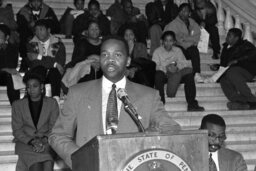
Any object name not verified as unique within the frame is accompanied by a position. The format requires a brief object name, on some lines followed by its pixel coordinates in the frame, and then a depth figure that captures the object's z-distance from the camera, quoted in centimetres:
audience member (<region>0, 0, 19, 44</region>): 1160
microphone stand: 370
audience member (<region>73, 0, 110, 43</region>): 1170
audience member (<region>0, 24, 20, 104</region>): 979
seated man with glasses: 571
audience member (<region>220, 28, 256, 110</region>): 1075
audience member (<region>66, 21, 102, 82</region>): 1002
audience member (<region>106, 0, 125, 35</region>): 1238
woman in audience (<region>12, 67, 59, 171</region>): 835
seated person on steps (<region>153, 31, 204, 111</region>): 1041
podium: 344
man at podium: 407
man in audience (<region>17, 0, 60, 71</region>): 1144
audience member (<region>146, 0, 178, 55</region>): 1195
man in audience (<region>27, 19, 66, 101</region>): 1006
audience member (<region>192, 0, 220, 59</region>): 1251
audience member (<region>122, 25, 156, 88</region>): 1019
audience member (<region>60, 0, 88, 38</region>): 1222
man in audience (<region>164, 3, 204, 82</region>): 1142
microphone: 371
